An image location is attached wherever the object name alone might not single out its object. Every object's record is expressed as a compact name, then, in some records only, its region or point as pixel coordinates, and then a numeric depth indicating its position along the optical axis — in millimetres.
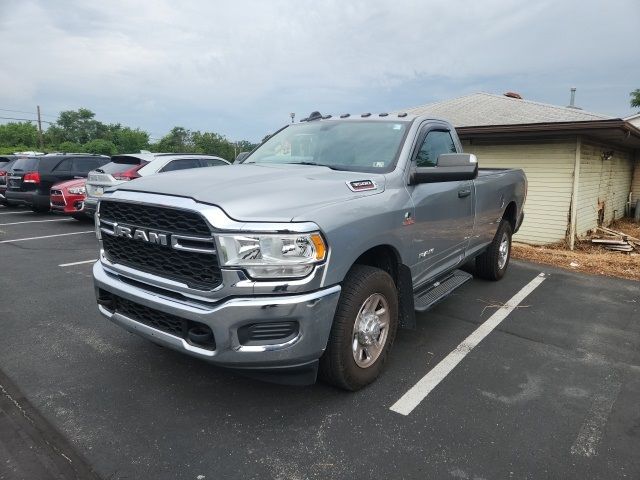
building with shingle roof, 9867
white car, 9375
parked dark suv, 12391
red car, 11000
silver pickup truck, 2484
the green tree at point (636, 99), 32531
